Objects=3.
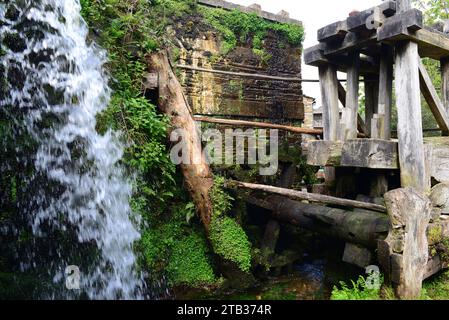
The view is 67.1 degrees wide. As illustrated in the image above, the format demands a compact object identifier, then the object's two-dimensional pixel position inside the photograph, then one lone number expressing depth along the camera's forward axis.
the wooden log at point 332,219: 3.75
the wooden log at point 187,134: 4.45
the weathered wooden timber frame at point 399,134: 3.07
